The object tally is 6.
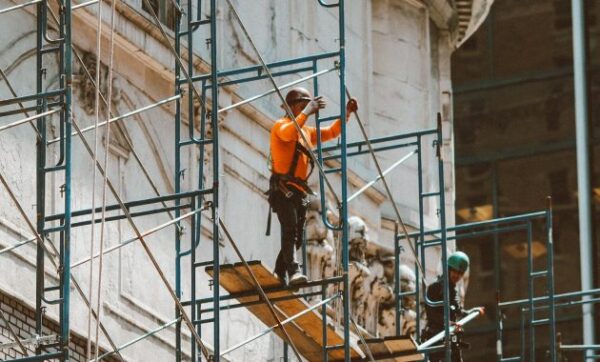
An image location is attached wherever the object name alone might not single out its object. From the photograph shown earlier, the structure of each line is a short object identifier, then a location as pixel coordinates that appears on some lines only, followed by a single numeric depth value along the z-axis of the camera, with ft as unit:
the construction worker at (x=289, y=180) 70.74
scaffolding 60.70
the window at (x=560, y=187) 168.66
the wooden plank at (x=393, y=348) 73.77
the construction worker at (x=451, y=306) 77.30
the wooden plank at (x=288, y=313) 68.90
